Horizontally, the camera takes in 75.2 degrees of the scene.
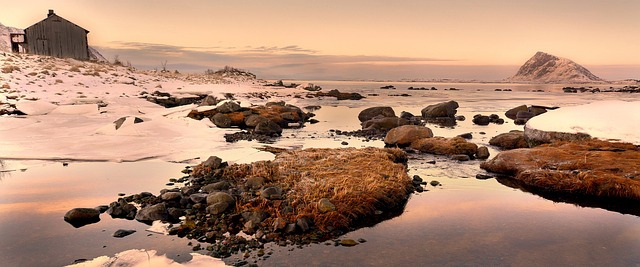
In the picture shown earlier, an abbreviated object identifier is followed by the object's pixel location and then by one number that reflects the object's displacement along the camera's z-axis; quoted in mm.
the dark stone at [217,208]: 8836
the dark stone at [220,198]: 9164
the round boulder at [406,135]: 18625
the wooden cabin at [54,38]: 53500
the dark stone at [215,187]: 10320
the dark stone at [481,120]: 29953
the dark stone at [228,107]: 26094
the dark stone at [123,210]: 8894
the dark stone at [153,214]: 8656
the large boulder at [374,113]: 30266
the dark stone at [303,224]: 8144
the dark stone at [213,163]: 12527
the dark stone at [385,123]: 24234
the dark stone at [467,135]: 22156
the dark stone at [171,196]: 9600
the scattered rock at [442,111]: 34656
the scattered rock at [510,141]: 18541
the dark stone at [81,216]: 8602
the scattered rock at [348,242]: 7695
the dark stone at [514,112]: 34903
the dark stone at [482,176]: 12906
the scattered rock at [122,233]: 7872
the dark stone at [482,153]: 16125
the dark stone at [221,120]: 24041
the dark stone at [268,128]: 22170
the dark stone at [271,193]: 9469
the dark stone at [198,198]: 9444
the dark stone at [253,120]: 24109
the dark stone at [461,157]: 15594
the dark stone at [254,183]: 10523
